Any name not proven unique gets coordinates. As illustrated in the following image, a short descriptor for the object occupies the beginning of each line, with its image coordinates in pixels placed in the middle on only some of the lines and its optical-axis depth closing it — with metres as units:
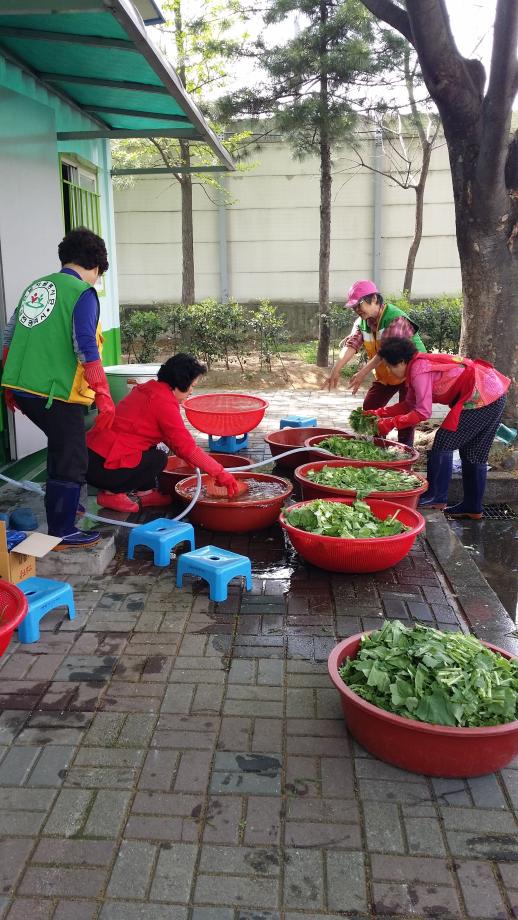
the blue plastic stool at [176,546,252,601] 3.68
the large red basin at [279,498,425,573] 3.76
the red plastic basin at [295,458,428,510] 4.50
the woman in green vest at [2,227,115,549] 3.84
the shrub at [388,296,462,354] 12.12
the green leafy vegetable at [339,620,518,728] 2.34
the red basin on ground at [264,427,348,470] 6.13
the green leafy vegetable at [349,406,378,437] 5.98
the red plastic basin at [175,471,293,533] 4.50
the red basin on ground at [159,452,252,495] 5.21
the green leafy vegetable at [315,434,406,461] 5.54
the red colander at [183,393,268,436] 6.33
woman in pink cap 5.83
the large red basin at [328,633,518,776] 2.27
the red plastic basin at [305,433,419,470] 5.20
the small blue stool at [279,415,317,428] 6.90
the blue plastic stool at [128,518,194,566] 4.10
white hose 4.29
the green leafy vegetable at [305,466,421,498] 4.71
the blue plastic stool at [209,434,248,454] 7.01
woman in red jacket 4.37
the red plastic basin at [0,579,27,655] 2.33
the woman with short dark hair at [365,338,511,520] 5.10
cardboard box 3.40
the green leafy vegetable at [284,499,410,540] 3.89
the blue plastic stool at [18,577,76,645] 3.25
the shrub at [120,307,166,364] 12.92
